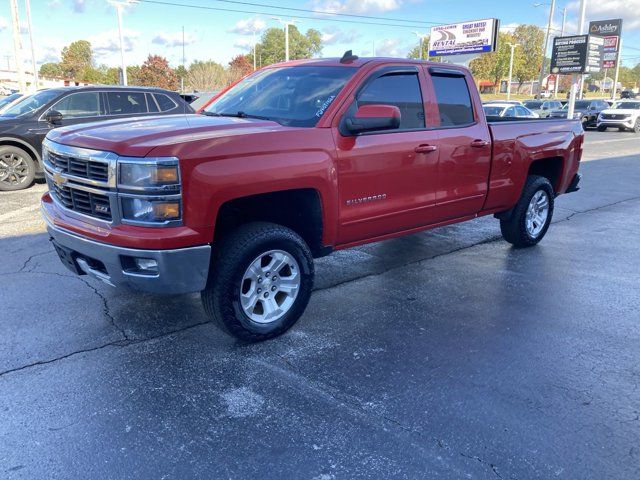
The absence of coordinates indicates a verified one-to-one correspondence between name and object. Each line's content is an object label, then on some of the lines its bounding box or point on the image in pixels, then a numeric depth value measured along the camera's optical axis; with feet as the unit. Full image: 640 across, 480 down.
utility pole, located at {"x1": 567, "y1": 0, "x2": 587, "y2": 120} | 85.54
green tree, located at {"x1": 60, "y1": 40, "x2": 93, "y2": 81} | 289.53
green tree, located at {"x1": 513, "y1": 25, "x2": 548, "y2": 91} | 283.18
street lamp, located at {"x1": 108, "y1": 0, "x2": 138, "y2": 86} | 116.57
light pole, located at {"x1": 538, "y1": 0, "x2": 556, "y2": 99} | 154.20
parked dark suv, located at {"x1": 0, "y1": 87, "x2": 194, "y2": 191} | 29.91
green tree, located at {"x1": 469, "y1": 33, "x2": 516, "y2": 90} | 242.68
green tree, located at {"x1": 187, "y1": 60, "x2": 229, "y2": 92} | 201.87
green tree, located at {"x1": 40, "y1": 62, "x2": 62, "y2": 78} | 314.96
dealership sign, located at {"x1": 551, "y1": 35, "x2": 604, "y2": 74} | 90.79
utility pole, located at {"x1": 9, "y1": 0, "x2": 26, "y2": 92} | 84.94
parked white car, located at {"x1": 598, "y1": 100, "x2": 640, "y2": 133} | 97.30
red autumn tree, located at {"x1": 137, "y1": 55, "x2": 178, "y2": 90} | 222.69
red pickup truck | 10.87
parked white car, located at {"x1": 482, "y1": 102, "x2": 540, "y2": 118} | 64.06
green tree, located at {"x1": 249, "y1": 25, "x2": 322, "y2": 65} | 328.49
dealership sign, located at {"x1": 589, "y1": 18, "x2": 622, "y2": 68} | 155.12
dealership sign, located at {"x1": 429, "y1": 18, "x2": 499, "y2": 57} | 120.78
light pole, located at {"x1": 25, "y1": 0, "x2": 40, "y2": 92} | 109.91
